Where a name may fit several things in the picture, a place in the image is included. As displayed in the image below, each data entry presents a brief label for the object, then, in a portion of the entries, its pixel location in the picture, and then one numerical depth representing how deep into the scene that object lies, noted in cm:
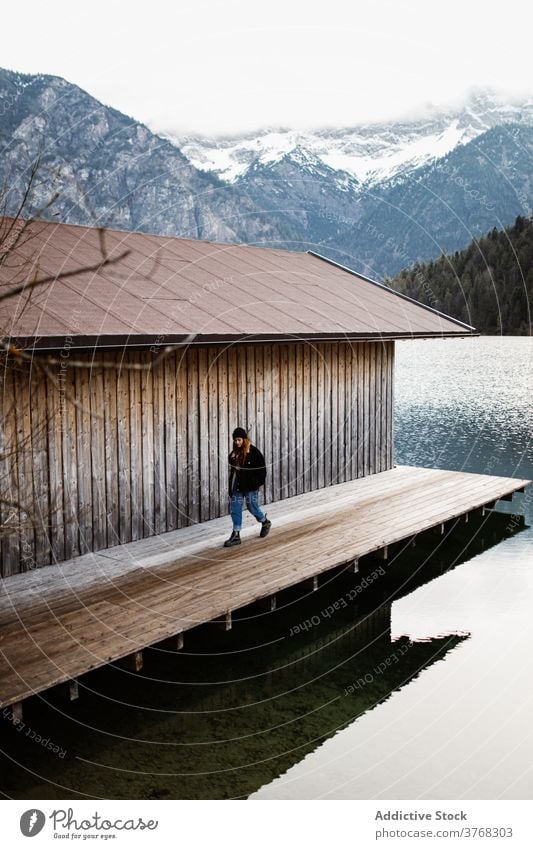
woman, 1053
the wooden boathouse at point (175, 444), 841
